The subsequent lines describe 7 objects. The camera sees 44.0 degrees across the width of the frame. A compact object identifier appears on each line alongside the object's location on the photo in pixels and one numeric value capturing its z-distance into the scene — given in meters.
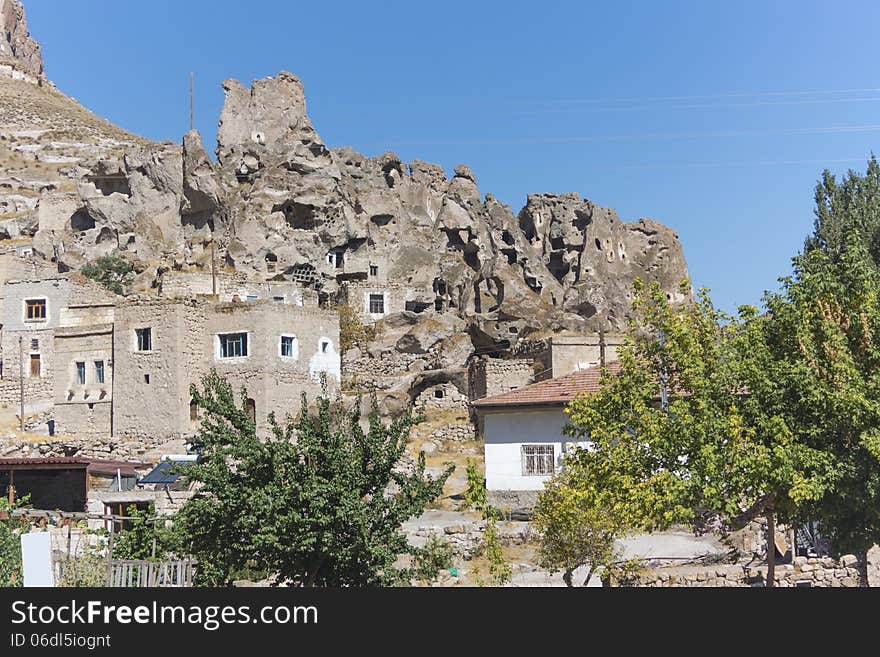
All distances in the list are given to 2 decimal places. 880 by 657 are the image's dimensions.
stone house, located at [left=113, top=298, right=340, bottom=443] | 49.06
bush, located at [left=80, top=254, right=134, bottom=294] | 70.69
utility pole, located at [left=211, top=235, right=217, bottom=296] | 64.50
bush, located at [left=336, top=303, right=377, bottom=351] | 64.25
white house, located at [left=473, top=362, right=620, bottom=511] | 33.44
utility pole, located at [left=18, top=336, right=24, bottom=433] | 52.24
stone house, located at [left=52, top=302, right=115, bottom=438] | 50.53
